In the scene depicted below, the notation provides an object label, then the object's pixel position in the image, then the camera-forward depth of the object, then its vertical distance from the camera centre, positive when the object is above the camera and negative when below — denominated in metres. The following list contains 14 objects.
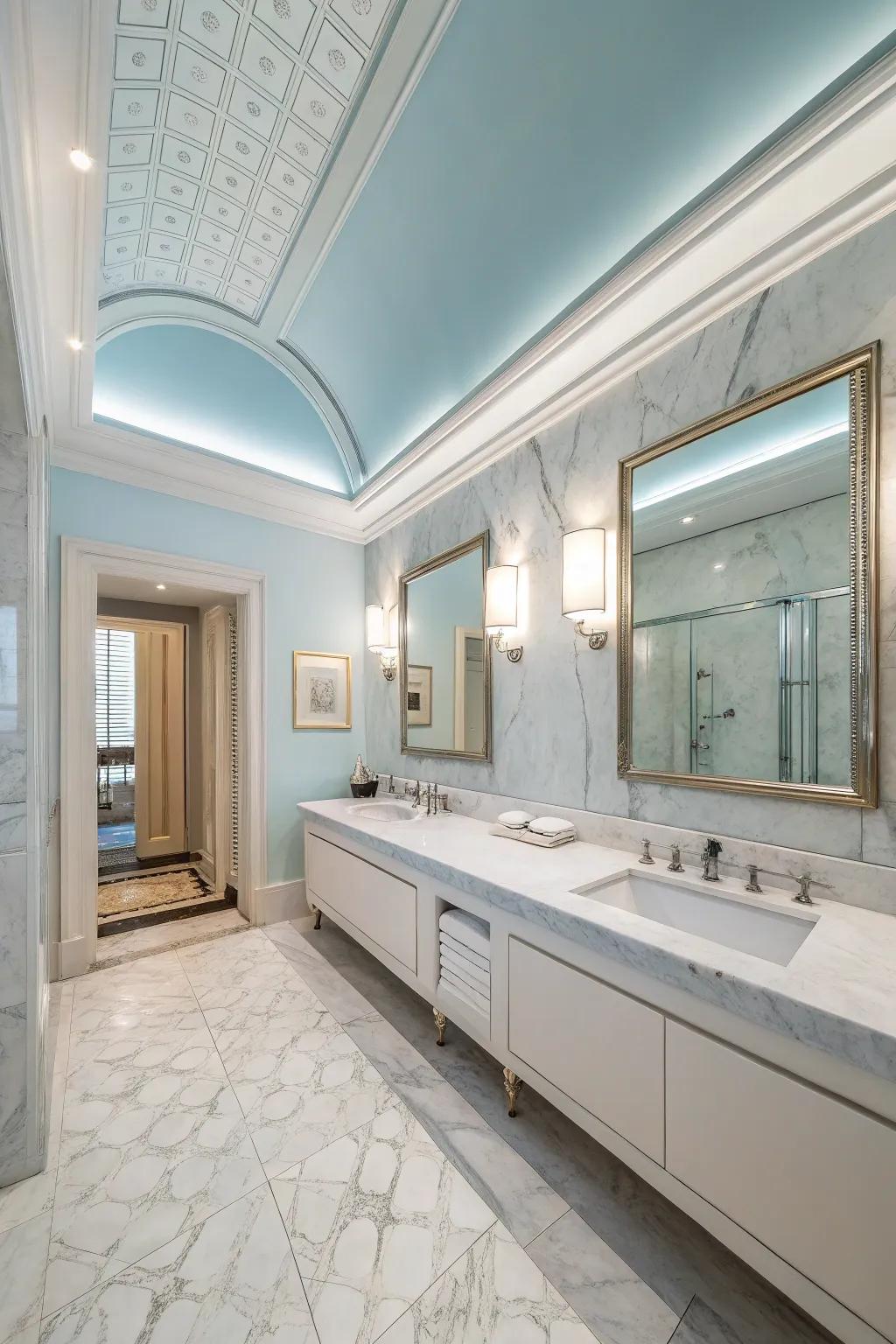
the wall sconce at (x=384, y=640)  3.41 +0.18
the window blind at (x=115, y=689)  6.43 -0.26
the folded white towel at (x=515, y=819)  2.18 -0.63
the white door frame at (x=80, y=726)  2.61 -0.30
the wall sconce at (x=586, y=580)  2.00 +0.34
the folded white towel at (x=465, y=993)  1.76 -1.14
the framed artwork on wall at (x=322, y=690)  3.43 -0.15
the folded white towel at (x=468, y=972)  1.76 -1.06
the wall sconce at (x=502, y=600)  2.40 +0.31
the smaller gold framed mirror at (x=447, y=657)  2.68 +0.06
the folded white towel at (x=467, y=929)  1.78 -0.92
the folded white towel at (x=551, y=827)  2.04 -0.63
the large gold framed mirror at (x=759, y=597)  1.42 +0.22
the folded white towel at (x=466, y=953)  1.76 -1.00
